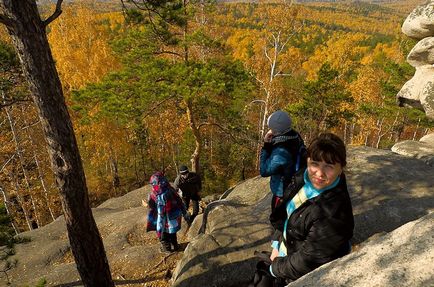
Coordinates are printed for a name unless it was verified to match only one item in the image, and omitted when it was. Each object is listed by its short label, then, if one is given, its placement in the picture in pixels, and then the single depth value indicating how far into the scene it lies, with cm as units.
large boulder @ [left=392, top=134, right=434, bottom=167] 821
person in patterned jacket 563
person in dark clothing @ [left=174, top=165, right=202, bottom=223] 748
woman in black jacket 204
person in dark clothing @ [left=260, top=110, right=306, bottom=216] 331
